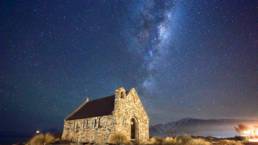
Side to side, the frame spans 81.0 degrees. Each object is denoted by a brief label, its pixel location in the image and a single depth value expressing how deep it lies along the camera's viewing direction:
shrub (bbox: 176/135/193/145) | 19.23
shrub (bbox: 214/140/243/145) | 17.78
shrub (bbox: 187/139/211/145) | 18.25
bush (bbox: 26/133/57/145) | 24.54
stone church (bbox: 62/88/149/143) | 22.86
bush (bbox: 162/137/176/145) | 19.73
